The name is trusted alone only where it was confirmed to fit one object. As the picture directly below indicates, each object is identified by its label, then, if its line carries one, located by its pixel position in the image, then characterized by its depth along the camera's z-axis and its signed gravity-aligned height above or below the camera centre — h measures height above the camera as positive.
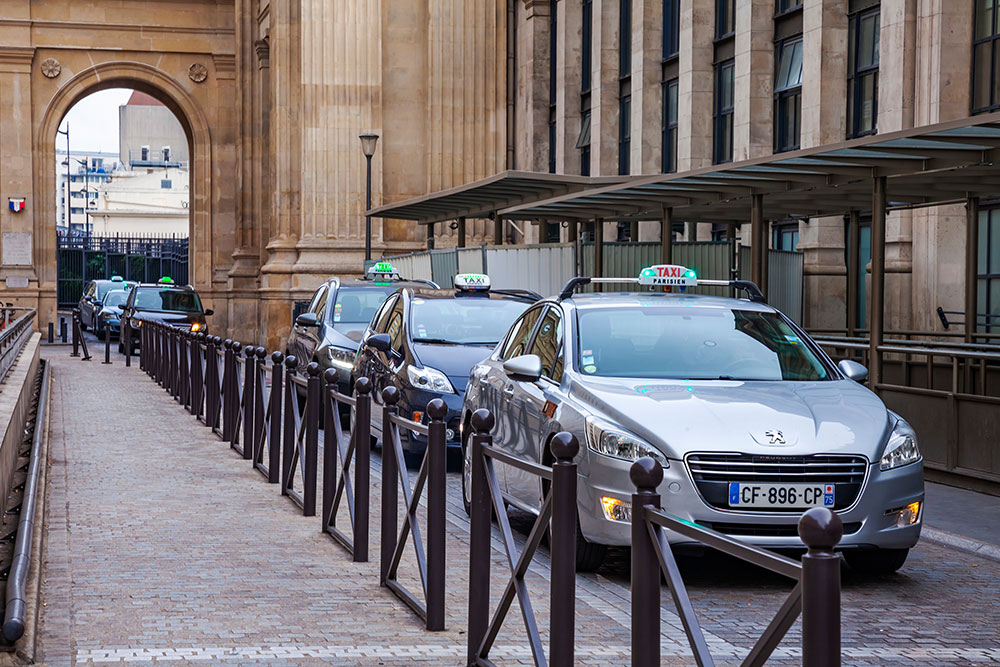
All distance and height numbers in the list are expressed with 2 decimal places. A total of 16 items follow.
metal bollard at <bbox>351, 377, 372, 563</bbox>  8.43 -1.19
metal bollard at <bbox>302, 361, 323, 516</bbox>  10.08 -1.25
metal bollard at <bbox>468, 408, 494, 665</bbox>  6.13 -1.23
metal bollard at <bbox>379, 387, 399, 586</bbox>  7.62 -1.18
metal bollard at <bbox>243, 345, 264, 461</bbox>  13.69 -1.32
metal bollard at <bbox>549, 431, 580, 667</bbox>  5.06 -1.02
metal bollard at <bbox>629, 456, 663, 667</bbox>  4.25 -0.92
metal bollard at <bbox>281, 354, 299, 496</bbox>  11.16 -1.28
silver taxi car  7.73 -0.92
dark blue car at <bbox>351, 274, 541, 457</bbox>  13.39 -0.77
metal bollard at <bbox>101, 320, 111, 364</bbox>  33.78 -2.11
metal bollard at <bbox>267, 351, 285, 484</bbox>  11.88 -1.20
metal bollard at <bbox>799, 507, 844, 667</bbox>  3.24 -0.73
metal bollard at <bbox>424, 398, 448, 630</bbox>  6.73 -1.16
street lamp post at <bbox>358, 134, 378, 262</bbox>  32.50 +2.38
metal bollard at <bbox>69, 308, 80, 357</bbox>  35.85 -1.97
